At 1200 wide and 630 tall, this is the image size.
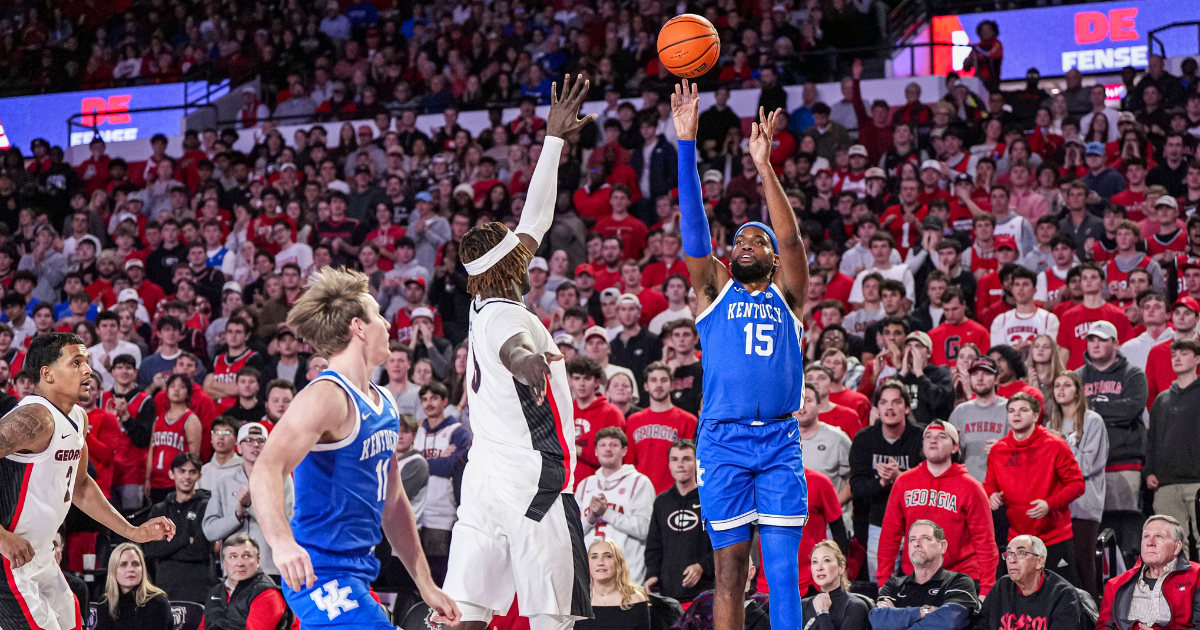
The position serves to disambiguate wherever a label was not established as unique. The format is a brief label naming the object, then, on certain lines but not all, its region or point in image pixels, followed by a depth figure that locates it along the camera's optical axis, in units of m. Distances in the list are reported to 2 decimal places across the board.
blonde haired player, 4.55
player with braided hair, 5.98
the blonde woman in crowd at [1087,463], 10.35
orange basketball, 7.77
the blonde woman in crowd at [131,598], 10.70
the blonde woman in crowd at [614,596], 9.94
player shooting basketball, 6.70
